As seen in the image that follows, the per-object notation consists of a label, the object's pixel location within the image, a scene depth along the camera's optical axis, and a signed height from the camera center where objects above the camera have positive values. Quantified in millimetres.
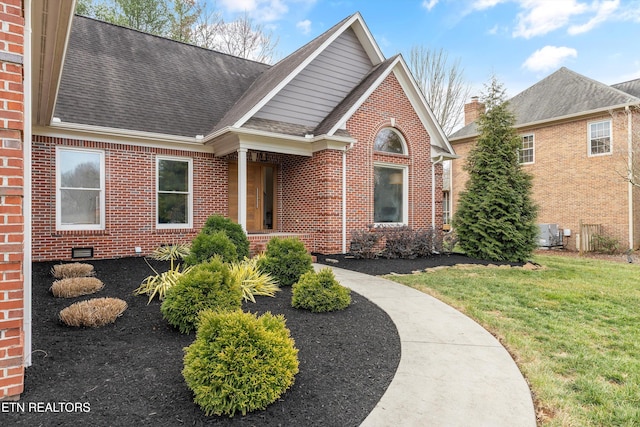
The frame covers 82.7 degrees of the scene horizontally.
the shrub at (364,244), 9125 -741
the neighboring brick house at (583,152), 14086 +2663
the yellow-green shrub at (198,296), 3623 -836
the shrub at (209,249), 5579 -532
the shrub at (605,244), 14219 -1149
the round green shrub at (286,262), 5883 -768
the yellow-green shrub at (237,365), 2287 -991
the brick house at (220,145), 8258 +1826
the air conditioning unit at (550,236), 15547 -916
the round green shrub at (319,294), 4555 -1005
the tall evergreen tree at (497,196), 10062 +527
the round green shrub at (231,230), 6777 -276
